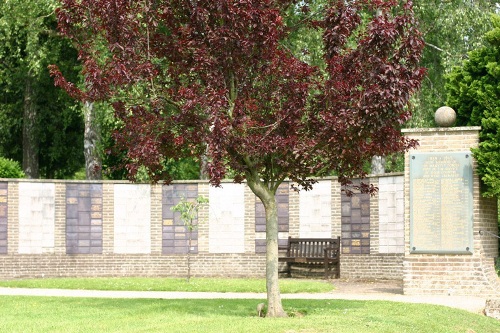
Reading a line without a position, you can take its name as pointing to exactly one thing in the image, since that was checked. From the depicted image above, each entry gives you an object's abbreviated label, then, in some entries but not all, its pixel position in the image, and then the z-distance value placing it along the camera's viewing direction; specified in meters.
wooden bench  24.05
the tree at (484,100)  18.19
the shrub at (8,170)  26.23
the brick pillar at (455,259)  18.58
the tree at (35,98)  29.12
